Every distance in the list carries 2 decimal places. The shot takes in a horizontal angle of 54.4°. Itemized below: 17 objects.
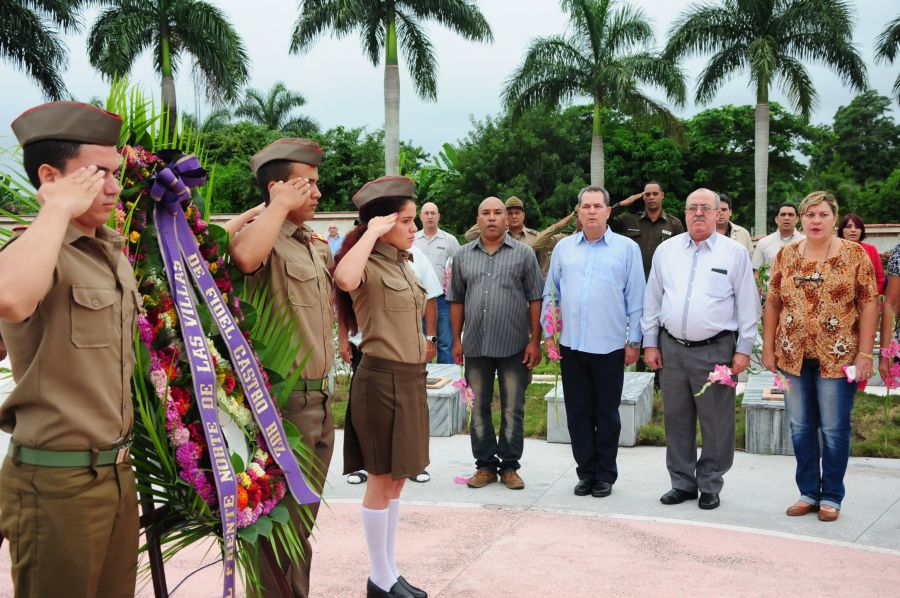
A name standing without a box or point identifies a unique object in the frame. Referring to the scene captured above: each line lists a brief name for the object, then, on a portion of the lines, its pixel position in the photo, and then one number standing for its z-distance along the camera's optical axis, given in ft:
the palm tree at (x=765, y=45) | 78.54
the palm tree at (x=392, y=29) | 73.51
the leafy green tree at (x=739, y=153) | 121.19
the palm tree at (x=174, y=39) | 83.05
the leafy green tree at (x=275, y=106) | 150.51
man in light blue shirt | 19.25
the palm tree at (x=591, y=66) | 84.79
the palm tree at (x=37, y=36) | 82.79
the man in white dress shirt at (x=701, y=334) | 18.17
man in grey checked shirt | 19.99
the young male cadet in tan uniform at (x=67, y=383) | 7.21
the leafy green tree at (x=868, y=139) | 163.22
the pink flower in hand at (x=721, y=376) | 17.79
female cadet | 13.20
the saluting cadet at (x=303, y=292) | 11.39
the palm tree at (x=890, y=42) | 74.64
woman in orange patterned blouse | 17.08
